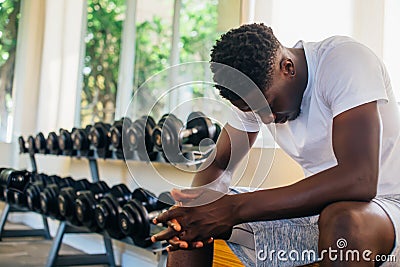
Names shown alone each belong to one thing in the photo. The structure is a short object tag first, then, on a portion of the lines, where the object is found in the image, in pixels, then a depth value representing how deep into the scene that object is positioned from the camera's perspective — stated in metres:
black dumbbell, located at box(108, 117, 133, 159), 2.63
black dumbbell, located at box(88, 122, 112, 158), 2.79
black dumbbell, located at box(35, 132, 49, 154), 3.42
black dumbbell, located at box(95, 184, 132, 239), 2.31
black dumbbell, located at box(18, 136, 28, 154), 3.72
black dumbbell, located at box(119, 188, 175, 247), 2.13
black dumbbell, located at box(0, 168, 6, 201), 3.28
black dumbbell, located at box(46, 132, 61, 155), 3.25
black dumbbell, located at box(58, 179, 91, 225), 2.62
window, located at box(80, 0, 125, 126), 3.94
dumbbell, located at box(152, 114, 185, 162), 1.74
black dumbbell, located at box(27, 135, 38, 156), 3.54
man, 0.93
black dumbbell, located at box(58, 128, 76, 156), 3.13
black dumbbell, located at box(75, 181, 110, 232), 2.48
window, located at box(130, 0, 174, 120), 3.44
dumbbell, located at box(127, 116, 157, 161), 2.28
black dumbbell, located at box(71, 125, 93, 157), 2.96
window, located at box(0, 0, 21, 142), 4.41
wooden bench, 1.33
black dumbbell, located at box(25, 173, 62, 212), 3.02
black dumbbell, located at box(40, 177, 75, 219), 2.81
